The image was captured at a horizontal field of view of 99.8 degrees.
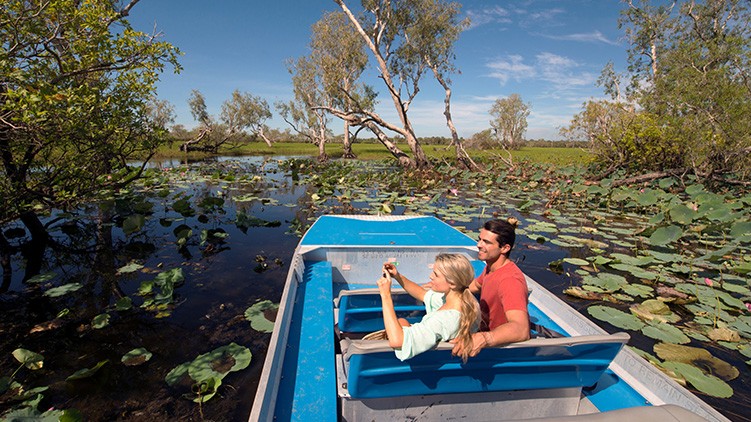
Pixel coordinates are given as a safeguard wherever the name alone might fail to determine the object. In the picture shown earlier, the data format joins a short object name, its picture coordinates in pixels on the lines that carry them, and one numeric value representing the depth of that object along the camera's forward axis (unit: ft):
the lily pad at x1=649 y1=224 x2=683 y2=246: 17.88
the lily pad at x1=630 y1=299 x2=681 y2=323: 13.48
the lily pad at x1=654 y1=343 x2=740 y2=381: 10.42
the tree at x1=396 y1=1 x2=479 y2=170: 71.36
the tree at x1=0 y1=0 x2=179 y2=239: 14.48
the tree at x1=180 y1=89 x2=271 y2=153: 151.43
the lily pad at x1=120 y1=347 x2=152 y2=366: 10.27
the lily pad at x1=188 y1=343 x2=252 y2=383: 9.75
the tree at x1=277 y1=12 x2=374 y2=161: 90.68
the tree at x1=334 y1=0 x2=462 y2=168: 65.05
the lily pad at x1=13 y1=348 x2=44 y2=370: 9.48
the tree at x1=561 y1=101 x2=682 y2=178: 48.34
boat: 5.92
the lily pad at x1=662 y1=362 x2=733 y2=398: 9.30
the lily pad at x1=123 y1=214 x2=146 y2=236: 21.15
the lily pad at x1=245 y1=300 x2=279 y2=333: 12.36
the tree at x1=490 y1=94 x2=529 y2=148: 186.39
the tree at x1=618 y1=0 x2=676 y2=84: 77.66
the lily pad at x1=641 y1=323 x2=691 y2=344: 11.82
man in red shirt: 6.08
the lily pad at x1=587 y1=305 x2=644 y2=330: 12.67
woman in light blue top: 5.63
